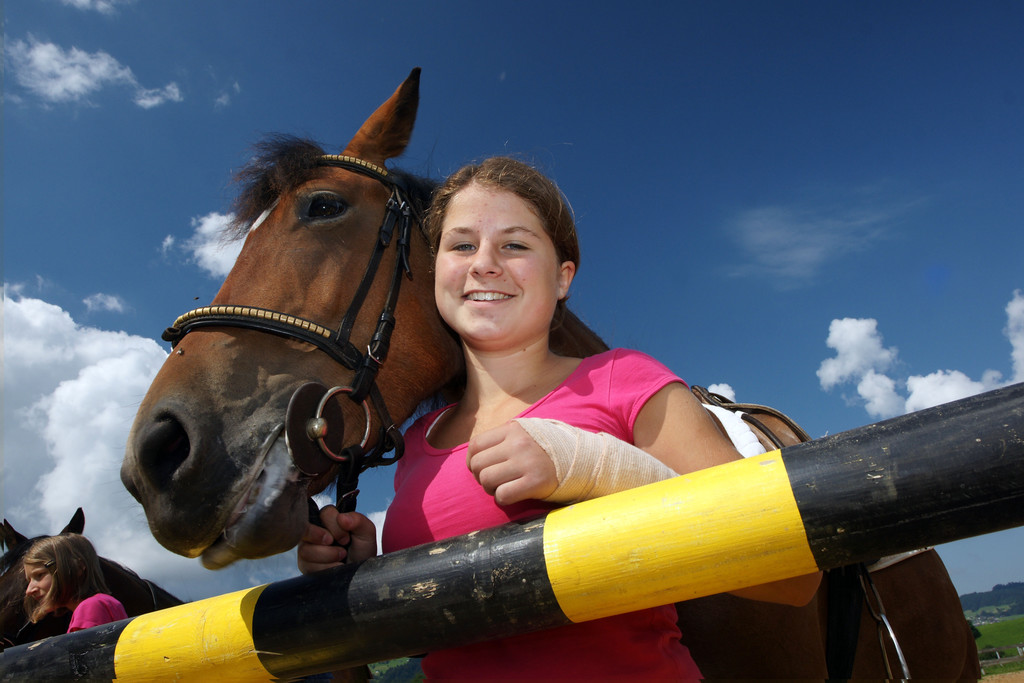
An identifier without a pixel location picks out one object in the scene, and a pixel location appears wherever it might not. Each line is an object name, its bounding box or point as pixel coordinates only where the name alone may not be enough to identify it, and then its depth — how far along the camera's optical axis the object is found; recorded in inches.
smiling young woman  43.8
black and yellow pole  30.0
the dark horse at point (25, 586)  182.2
